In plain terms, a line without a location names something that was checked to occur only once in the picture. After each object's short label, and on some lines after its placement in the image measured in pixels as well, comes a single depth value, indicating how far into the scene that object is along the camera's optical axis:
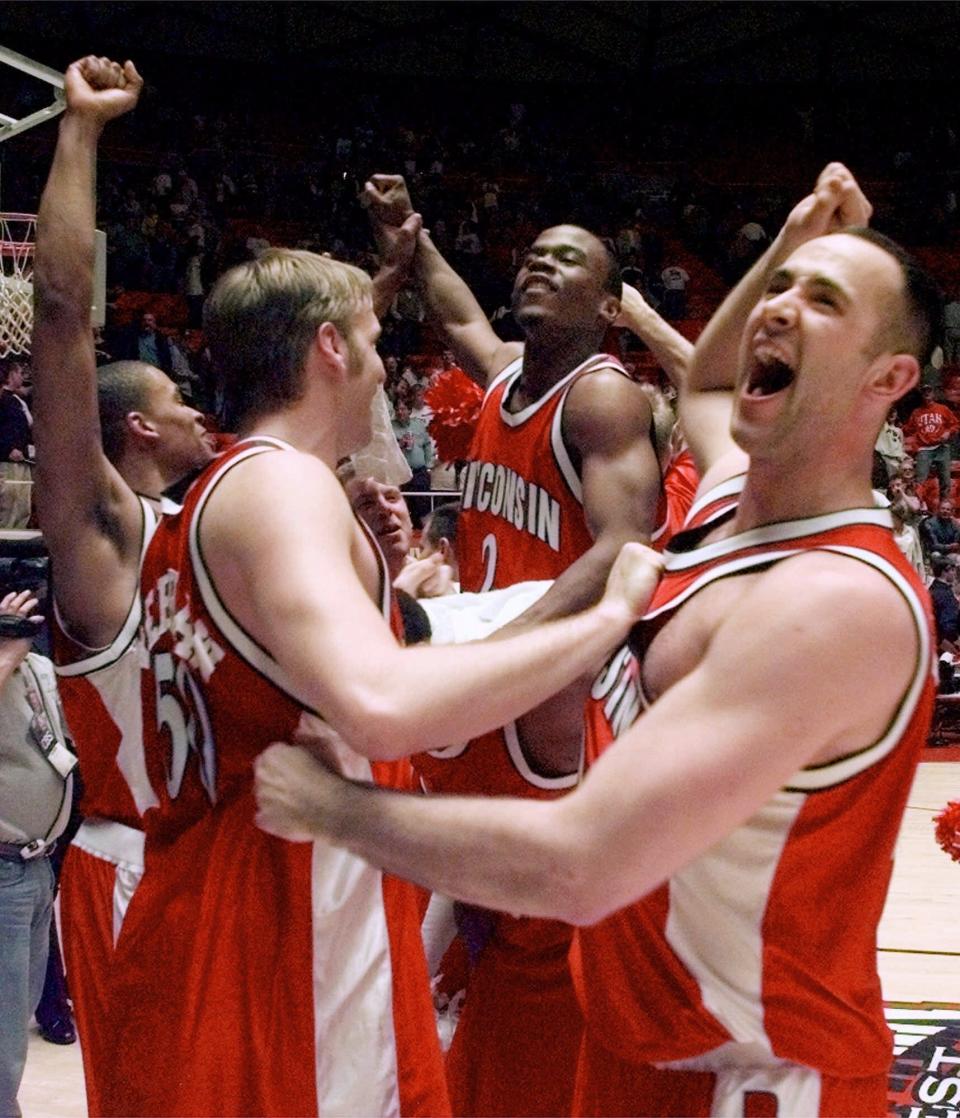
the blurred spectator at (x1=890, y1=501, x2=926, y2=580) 9.08
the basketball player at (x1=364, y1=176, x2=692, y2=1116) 3.35
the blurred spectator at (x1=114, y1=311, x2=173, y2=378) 14.05
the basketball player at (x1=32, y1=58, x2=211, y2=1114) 2.45
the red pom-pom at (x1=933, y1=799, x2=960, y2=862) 3.92
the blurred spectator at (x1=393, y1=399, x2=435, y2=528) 13.32
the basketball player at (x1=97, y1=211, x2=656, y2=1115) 1.86
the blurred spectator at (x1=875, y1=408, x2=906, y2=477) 12.62
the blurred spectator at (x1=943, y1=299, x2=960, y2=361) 18.00
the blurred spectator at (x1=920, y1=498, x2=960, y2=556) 13.20
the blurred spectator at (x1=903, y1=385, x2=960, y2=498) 14.78
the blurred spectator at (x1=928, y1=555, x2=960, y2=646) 11.80
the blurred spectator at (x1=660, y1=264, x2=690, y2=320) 18.30
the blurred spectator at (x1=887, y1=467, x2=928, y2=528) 11.00
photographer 3.95
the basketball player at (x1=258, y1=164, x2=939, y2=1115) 1.59
